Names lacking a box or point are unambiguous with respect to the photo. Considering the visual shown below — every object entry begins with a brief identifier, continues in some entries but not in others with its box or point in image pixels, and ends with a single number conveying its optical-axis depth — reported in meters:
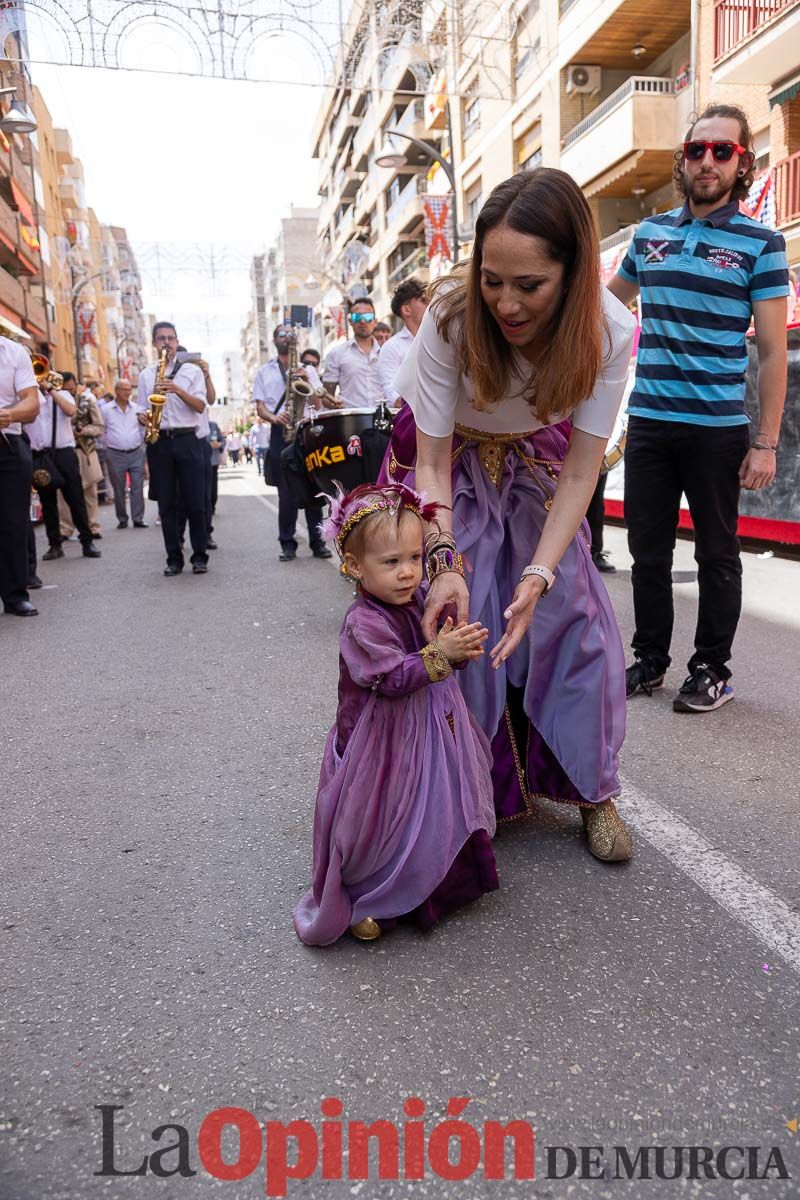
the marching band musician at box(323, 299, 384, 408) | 8.21
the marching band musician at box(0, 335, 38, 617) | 6.44
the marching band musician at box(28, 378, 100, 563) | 9.89
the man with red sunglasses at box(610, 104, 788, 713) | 3.69
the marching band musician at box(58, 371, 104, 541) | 11.99
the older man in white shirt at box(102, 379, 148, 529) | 14.11
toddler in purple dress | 2.19
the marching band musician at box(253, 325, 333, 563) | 8.95
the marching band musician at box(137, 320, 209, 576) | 8.25
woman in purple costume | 2.17
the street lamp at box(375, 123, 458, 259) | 18.55
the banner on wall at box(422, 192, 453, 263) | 26.03
